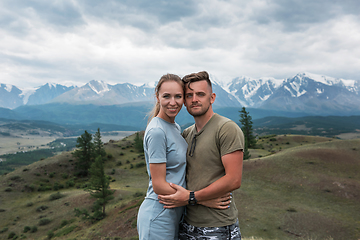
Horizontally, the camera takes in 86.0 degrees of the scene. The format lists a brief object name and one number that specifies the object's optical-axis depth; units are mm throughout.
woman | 3312
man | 3334
